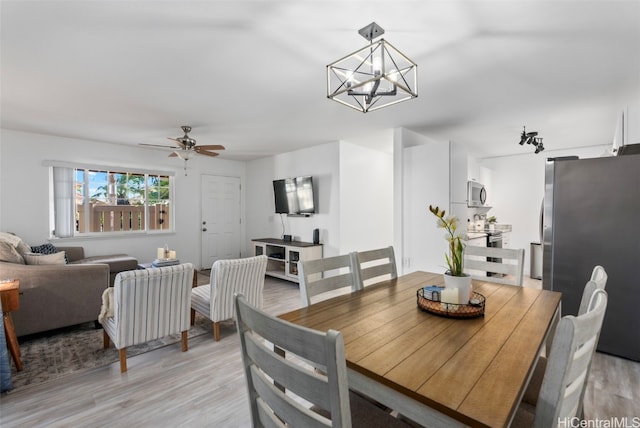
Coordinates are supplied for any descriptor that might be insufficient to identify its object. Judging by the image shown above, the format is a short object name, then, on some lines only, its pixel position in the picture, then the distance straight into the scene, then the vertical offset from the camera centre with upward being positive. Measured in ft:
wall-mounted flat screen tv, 17.66 +0.76
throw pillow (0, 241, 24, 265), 9.95 -1.60
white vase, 4.81 -1.28
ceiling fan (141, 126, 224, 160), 12.70 +2.63
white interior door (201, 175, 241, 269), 20.89 -0.79
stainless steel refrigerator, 8.15 -0.82
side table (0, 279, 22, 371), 7.32 -2.53
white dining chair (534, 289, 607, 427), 2.44 -1.37
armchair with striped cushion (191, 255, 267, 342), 9.22 -2.60
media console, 16.63 -2.73
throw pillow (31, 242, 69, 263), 13.47 -1.90
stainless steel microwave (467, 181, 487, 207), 15.75 +0.72
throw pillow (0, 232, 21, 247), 11.79 -1.26
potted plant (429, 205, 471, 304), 4.83 -1.02
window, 15.57 +0.37
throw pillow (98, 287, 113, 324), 8.16 -2.68
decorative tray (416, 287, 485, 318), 4.55 -1.58
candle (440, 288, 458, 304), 4.74 -1.41
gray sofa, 9.05 -2.78
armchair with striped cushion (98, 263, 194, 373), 7.45 -2.66
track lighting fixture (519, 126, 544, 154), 13.54 +3.26
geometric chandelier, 4.76 +3.55
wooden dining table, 2.64 -1.69
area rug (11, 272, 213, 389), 7.65 -4.26
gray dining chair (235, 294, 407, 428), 2.30 -1.47
